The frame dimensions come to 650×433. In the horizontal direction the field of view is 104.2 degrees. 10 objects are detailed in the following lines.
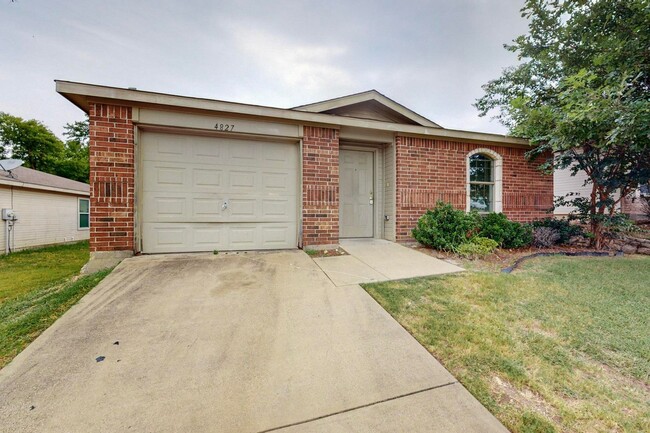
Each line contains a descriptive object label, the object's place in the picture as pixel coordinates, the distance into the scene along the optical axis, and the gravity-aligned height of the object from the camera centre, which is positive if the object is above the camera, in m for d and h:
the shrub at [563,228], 6.58 -0.31
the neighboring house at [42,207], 8.94 +0.27
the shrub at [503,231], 5.57 -0.33
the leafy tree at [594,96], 4.17 +2.16
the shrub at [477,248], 4.96 -0.64
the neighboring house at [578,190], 9.76 +1.27
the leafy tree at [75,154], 20.69 +5.58
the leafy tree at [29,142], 19.98 +5.82
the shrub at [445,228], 5.32 -0.26
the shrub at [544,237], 6.21 -0.51
